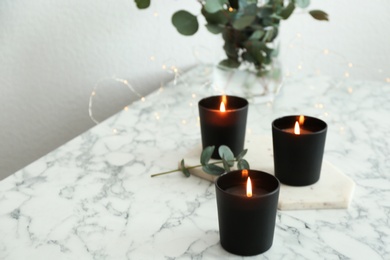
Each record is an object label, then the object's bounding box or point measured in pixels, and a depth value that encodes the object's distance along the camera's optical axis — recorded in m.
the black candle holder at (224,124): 0.93
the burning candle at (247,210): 0.69
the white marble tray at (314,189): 0.83
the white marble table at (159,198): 0.74
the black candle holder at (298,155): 0.83
